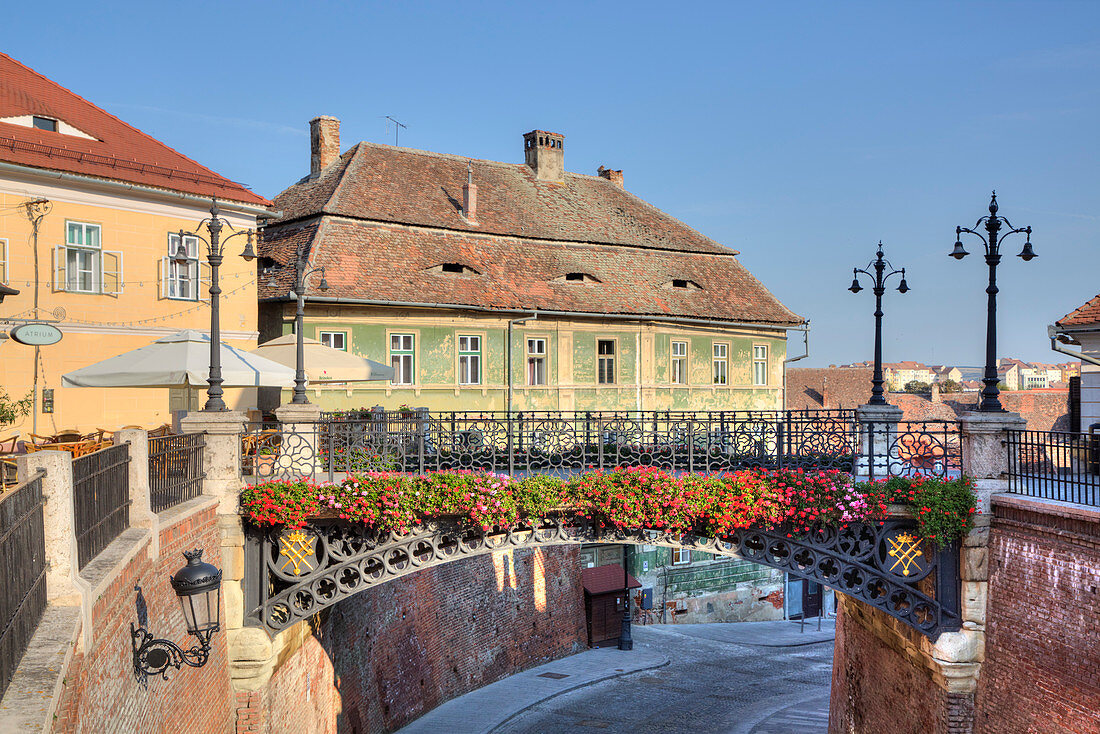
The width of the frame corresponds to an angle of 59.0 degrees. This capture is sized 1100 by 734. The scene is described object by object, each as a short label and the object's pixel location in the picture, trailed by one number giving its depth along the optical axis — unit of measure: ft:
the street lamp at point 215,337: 39.52
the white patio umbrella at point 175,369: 43.55
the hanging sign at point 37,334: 52.90
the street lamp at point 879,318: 55.88
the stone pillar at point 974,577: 42.29
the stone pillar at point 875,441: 43.11
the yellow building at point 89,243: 60.18
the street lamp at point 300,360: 48.32
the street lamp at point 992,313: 41.73
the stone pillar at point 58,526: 21.01
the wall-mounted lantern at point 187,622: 26.53
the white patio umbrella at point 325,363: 54.19
